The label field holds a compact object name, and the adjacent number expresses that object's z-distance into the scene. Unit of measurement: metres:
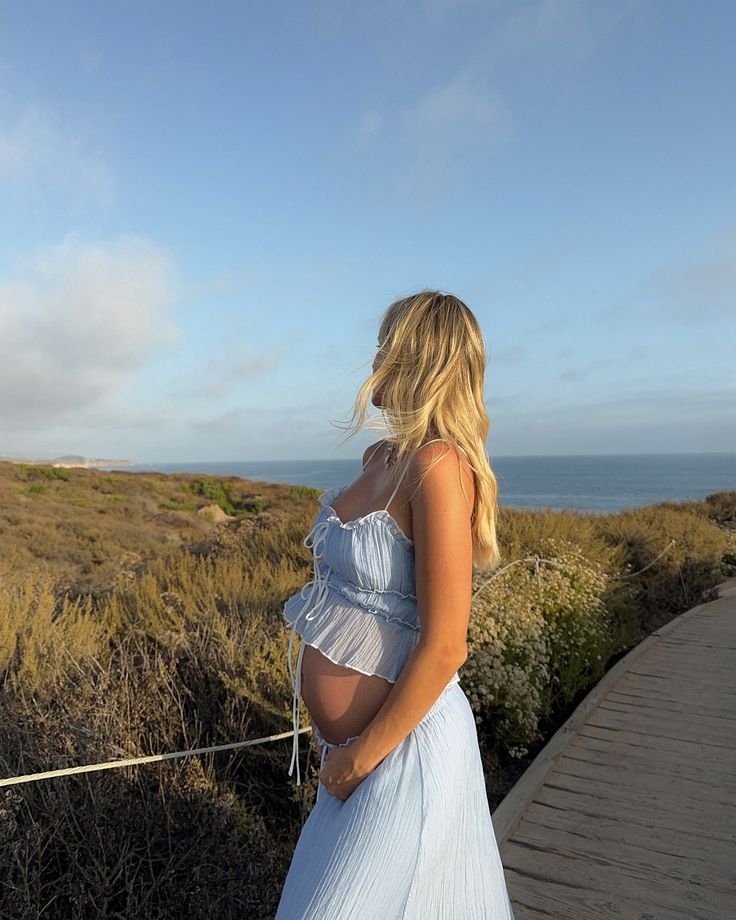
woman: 1.30
